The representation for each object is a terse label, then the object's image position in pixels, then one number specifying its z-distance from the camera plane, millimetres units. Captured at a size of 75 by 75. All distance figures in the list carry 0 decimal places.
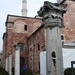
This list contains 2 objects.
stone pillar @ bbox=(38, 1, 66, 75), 2300
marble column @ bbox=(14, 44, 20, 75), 7169
